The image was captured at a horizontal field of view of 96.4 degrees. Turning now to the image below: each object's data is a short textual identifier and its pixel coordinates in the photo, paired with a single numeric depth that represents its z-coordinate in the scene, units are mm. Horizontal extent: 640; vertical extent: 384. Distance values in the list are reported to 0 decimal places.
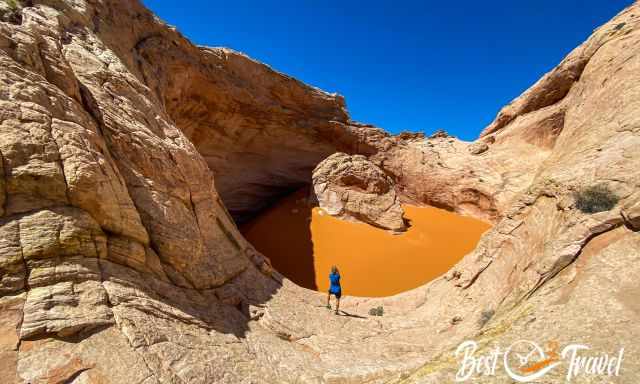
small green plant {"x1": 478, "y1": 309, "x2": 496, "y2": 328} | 4886
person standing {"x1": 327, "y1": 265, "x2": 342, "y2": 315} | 7406
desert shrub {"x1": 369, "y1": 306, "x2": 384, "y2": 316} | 7498
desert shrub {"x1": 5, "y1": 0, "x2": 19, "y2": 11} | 5309
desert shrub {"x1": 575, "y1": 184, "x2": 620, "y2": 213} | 3809
